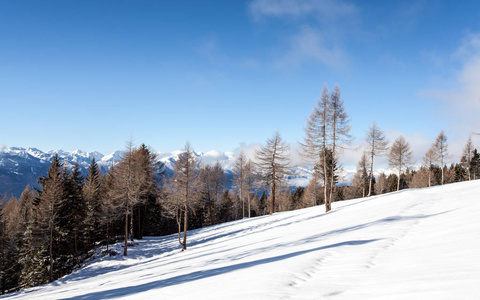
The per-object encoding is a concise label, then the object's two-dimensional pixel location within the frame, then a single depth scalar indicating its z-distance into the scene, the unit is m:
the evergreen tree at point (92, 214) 31.00
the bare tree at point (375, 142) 33.12
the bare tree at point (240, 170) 40.91
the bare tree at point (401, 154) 39.59
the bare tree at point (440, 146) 42.28
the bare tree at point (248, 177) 40.09
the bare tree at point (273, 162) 30.78
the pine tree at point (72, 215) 27.16
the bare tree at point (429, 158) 45.29
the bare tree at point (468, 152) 46.05
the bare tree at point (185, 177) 22.55
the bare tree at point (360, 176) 56.08
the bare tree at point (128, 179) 24.55
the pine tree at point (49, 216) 23.81
